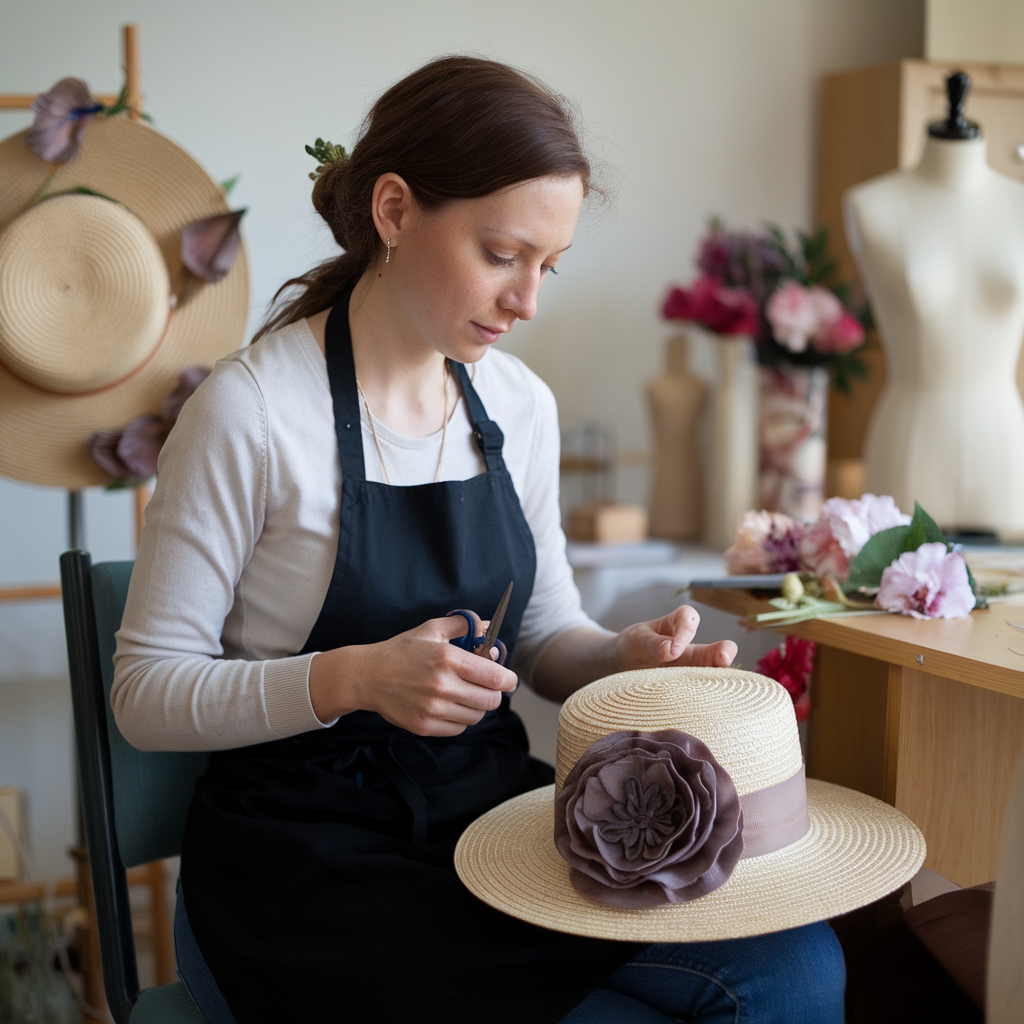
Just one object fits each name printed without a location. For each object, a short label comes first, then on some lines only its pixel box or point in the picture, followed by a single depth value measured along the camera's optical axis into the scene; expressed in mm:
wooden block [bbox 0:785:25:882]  1882
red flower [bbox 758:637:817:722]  1178
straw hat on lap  783
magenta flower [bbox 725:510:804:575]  1236
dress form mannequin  1646
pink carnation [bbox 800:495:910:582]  1158
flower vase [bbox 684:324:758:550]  2221
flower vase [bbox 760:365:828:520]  2139
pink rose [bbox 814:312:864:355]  2121
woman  876
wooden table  1053
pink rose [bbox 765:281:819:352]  2105
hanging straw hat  1465
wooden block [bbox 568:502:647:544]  2117
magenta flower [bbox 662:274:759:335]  2156
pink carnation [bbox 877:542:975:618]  1086
